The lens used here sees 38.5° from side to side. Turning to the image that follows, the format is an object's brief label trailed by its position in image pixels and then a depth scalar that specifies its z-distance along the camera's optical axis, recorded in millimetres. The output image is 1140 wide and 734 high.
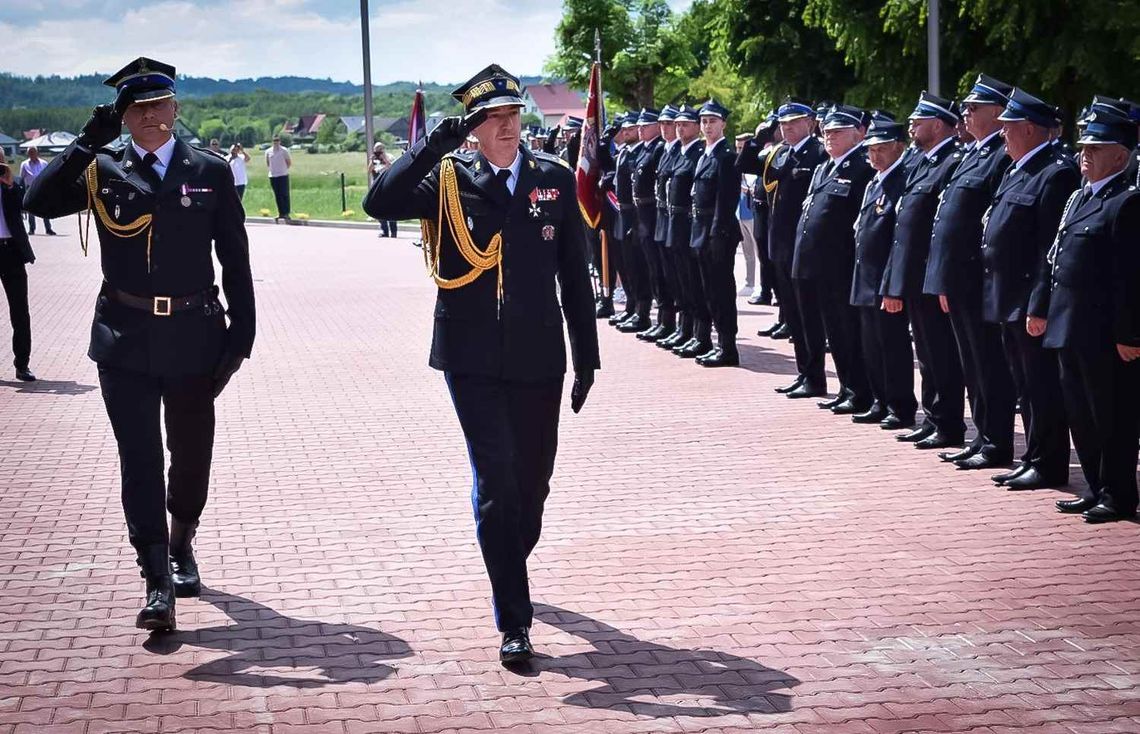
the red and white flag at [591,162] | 15508
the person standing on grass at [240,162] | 35719
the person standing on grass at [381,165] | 35375
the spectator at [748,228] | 19047
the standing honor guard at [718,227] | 13625
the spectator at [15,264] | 13789
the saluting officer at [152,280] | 6500
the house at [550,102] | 153250
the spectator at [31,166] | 30327
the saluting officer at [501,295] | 6047
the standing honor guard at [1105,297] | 7992
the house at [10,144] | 83862
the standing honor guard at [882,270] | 10562
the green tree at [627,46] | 59219
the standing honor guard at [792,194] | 12484
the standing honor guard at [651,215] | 15562
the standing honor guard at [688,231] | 14273
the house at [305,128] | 161500
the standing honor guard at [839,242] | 11297
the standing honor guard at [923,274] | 10023
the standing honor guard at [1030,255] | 8695
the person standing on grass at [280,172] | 38288
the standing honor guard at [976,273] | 9383
